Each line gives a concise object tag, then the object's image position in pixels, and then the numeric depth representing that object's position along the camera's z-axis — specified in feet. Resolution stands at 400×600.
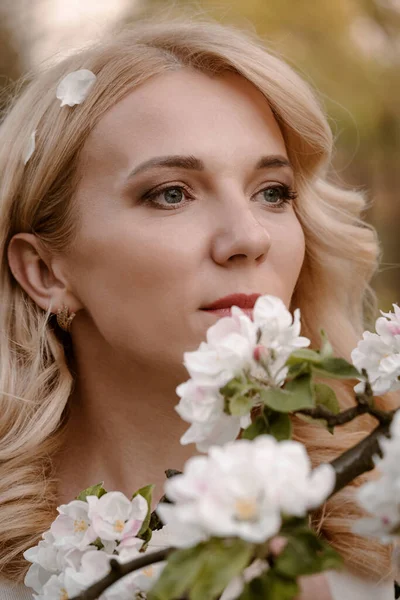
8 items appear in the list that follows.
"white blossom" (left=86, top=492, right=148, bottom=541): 3.25
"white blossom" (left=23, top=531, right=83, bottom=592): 3.32
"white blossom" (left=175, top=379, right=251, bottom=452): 2.73
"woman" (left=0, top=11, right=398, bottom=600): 3.71
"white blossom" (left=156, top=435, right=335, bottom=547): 2.01
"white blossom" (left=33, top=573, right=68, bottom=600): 3.33
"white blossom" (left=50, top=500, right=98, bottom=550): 3.32
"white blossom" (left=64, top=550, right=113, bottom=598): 3.25
